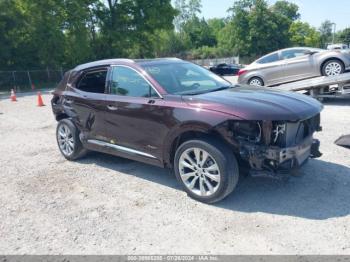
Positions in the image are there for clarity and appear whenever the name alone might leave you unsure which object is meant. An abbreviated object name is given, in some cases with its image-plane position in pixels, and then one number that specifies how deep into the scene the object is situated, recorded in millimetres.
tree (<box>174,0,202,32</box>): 74250
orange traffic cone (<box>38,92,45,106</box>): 14796
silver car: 10695
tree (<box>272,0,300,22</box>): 86375
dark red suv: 3934
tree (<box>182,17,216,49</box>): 74788
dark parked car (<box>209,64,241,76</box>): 32562
